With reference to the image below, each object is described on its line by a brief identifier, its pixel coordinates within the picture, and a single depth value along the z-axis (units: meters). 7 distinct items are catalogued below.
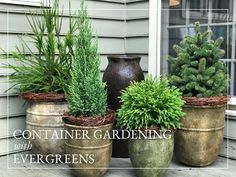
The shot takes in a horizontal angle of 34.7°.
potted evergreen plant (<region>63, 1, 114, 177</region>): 2.82
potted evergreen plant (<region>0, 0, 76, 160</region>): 3.22
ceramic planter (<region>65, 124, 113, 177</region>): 2.81
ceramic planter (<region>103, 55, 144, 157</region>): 3.35
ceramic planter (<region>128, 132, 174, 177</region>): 2.84
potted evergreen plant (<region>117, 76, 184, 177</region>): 2.84
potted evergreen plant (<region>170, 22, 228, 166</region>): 3.13
